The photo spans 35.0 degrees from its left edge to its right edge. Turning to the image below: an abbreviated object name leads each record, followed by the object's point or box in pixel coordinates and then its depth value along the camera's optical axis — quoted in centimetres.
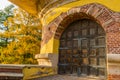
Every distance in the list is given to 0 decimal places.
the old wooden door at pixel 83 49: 681
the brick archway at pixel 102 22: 587
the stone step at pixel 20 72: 581
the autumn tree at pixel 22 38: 1462
